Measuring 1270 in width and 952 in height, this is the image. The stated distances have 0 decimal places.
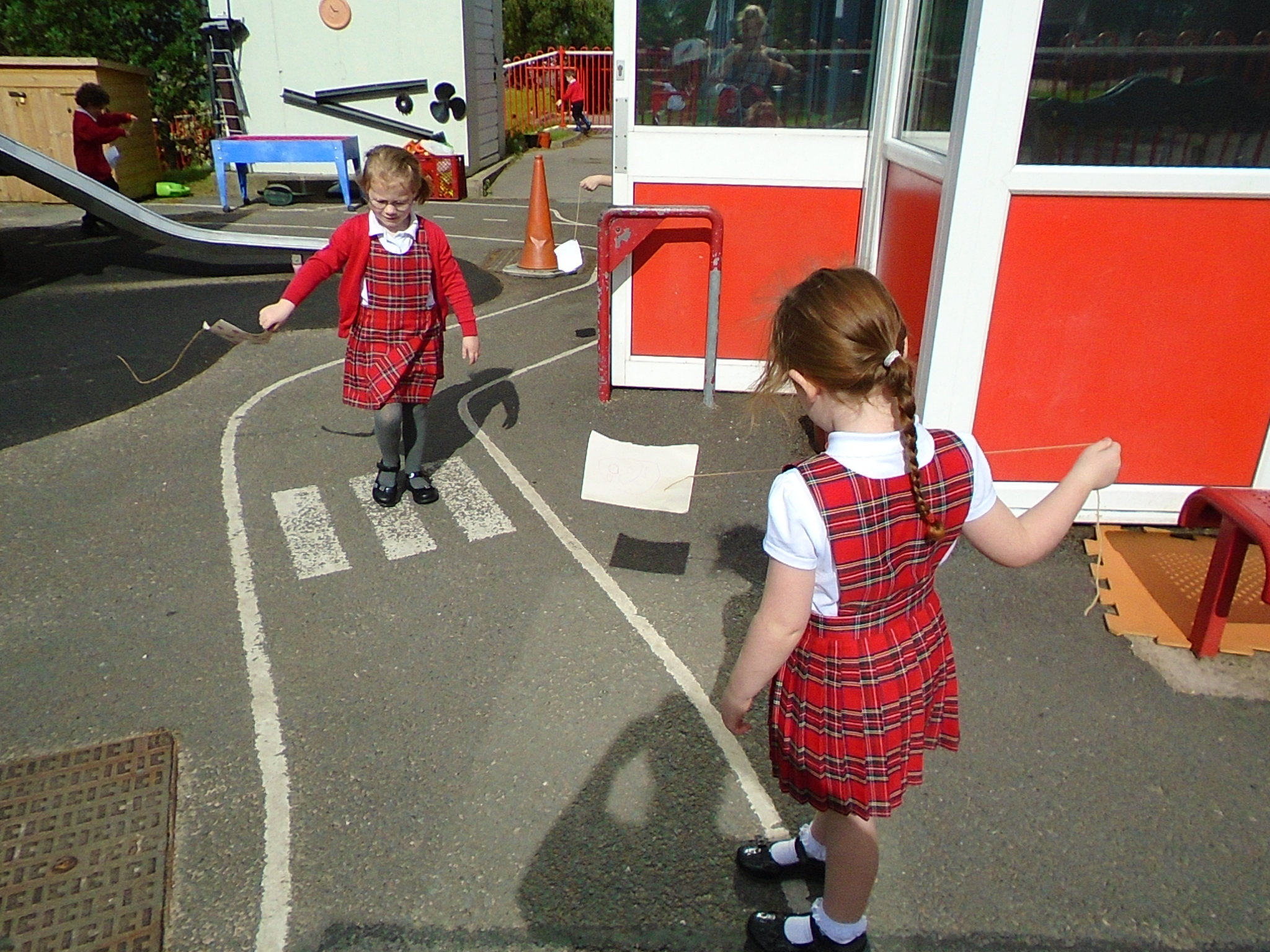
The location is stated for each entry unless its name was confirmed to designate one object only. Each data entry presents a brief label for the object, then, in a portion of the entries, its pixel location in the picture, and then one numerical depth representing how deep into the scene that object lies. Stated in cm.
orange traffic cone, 1009
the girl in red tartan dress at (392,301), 427
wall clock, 1511
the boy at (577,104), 2547
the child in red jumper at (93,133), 1172
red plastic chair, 333
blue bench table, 1364
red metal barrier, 572
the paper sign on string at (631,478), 287
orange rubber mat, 373
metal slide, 929
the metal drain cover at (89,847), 248
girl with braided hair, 184
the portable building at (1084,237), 390
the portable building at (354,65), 1523
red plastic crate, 1424
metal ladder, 1514
